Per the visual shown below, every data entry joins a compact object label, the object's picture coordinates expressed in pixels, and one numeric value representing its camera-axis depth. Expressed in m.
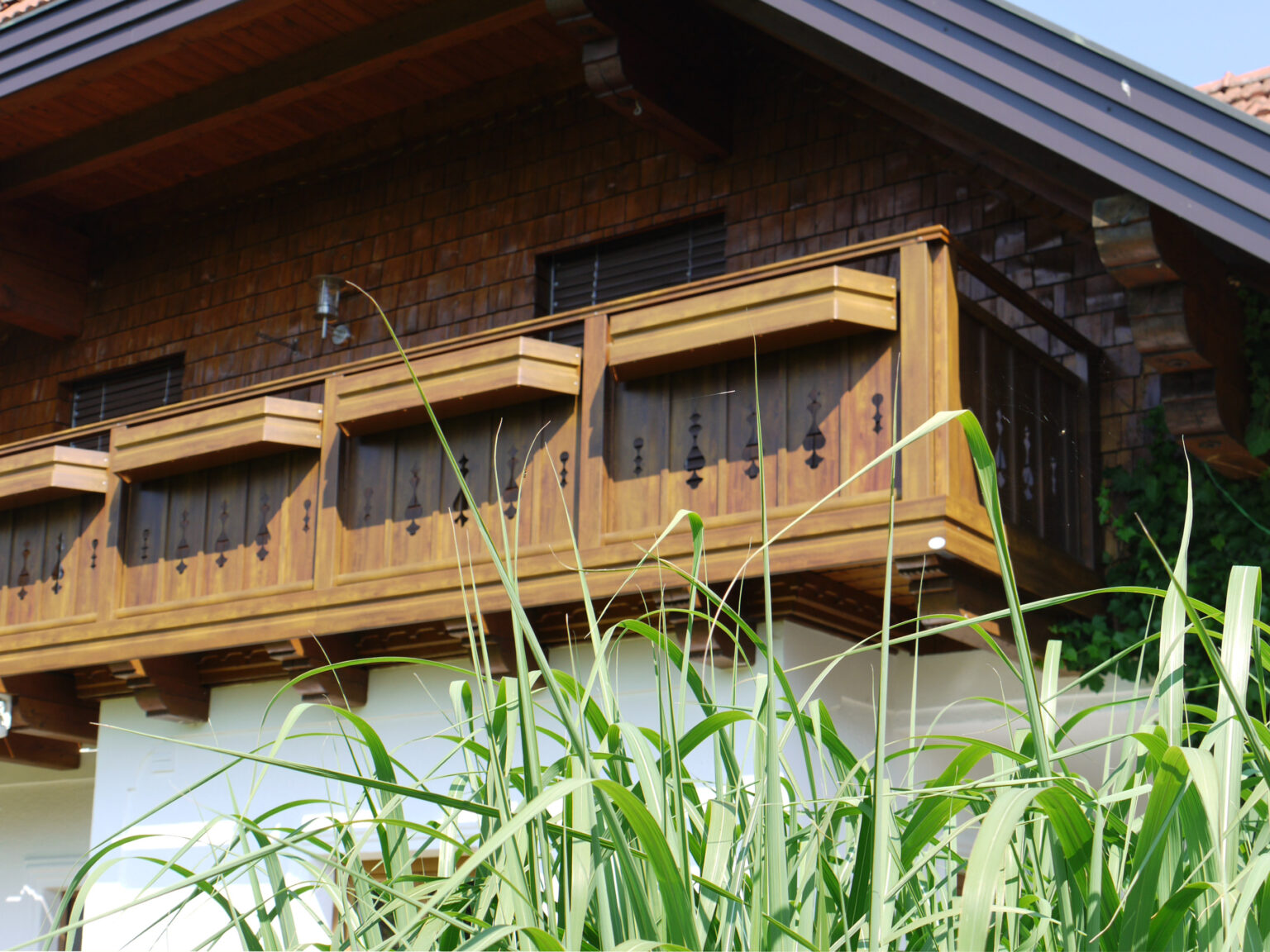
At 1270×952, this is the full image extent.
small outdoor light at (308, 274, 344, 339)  9.79
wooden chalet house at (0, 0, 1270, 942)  6.05
